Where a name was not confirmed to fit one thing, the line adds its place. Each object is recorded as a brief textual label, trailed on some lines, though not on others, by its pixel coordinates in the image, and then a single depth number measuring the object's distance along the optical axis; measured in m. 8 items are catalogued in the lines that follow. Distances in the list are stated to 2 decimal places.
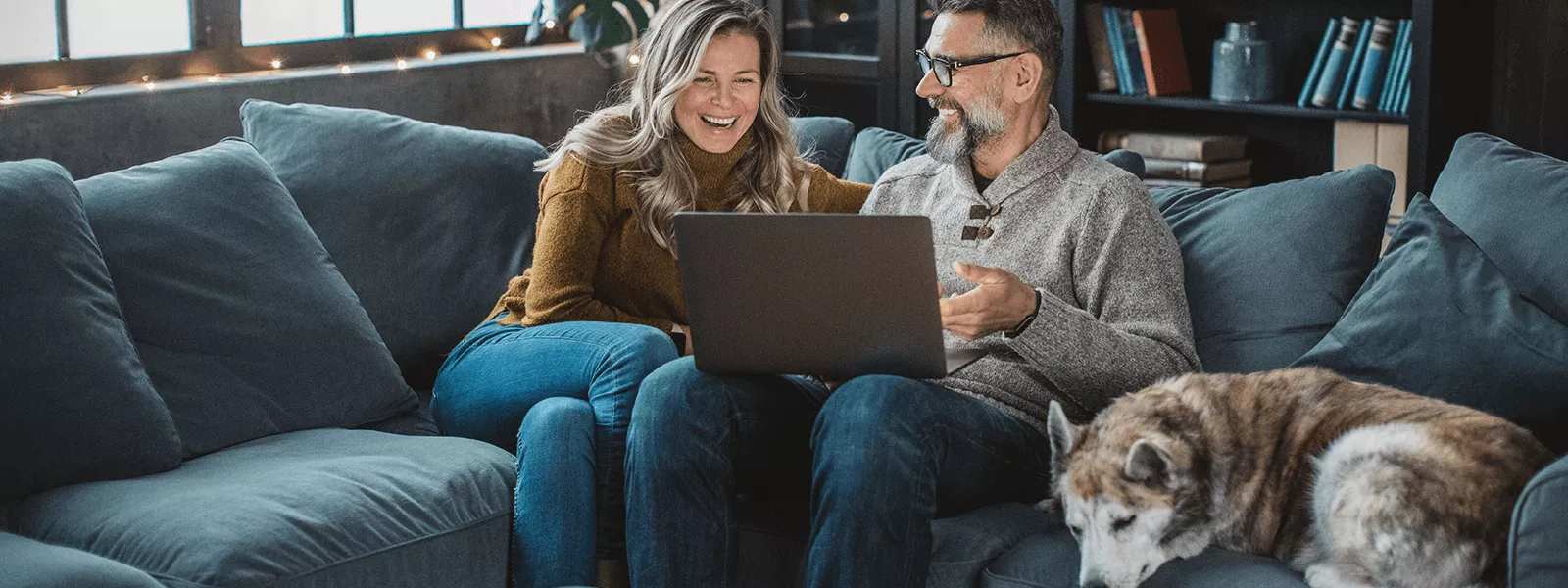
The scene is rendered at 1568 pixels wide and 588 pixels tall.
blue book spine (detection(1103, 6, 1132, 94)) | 3.94
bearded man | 1.95
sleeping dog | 1.70
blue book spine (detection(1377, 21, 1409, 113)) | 3.46
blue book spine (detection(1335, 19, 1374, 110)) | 3.57
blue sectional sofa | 2.02
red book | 3.93
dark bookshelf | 3.34
